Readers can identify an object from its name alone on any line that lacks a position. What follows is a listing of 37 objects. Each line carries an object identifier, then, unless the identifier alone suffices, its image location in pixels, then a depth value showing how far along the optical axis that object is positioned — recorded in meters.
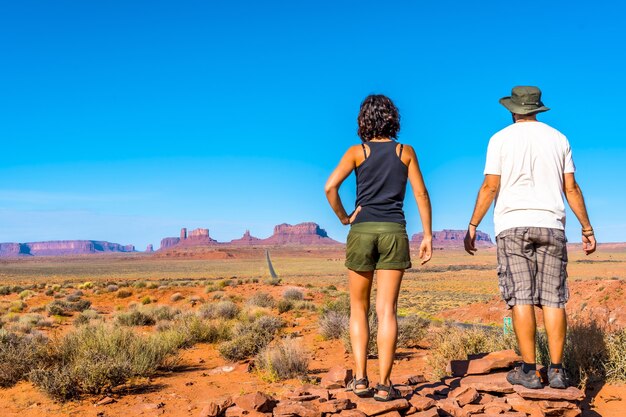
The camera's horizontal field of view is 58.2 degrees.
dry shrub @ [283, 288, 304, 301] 20.09
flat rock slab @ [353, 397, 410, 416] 4.30
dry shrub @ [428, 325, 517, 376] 6.94
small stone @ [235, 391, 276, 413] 4.59
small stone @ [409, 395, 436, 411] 4.42
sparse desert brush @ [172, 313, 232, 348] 10.81
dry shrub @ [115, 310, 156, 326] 15.12
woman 4.48
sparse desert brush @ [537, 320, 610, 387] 5.97
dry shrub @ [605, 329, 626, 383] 5.88
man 4.71
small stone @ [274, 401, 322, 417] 4.35
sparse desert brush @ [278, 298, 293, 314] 16.30
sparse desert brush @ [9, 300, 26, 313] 21.41
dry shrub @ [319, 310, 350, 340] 10.45
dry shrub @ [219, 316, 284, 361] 9.15
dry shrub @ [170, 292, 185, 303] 22.55
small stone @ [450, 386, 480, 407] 4.68
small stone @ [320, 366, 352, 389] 5.48
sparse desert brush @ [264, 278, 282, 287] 27.02
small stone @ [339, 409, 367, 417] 4.23
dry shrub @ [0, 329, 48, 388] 7.66
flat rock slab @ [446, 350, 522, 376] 5.36
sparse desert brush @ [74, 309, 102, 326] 16.53
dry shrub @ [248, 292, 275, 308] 17.46
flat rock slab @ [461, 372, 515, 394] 4.85
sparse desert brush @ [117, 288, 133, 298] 25.27
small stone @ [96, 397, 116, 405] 6.45
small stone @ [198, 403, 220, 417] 4.80
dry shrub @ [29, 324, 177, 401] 6.77
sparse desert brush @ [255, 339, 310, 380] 7.31
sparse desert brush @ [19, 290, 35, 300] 26.92
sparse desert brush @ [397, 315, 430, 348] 9.44
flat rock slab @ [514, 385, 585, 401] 4.55
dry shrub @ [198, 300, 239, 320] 14.51
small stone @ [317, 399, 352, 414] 4.38
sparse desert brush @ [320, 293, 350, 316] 13.69
